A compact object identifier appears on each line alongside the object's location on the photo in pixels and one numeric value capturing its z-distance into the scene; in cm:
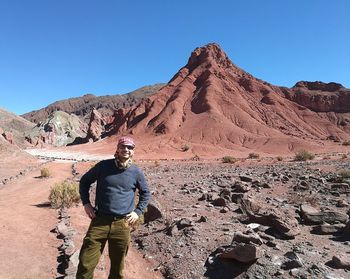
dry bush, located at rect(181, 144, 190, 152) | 5972
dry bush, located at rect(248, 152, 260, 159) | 4634
